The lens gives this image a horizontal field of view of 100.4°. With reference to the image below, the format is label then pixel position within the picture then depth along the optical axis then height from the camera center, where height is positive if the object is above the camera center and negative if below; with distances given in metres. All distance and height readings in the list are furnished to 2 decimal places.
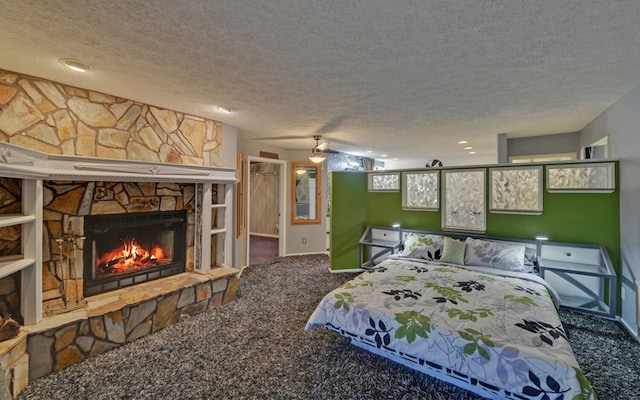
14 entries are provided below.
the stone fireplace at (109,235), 2.55 -0.41
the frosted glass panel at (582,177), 3.10 +0.29
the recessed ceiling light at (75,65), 2.09 +1.09
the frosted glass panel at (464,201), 3.91 -0.01
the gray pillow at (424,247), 3.76 -0.68
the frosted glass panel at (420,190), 4.29 +0.17
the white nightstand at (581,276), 2.95 -0.91
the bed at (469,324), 1.60 -0.91
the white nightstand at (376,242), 4.53 -0.72
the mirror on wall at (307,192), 6.21 +0.19
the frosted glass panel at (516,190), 3.54 +0.15
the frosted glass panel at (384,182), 4.67 +0.33
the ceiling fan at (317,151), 4.90 +0.91
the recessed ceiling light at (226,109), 3.25 +1.12
